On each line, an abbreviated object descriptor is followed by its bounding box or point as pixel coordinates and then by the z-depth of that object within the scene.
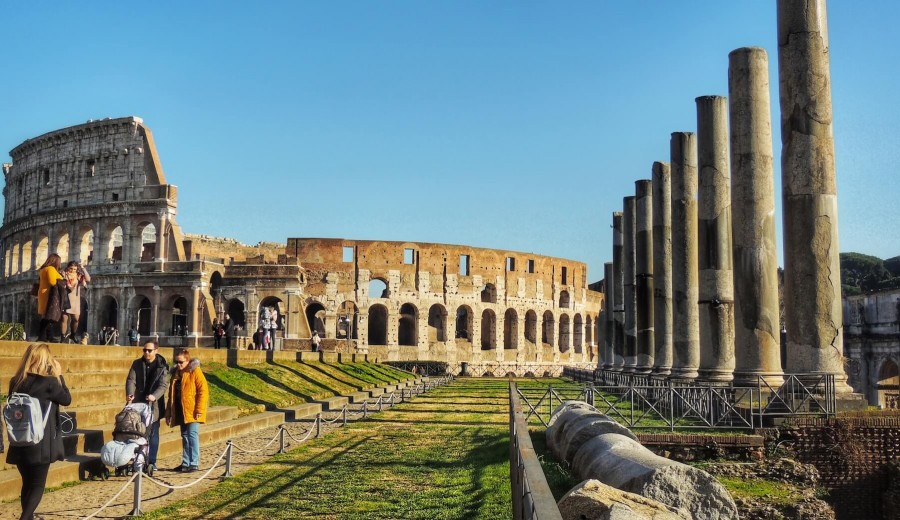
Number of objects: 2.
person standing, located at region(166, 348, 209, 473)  8.35
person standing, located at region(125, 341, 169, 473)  8.20
